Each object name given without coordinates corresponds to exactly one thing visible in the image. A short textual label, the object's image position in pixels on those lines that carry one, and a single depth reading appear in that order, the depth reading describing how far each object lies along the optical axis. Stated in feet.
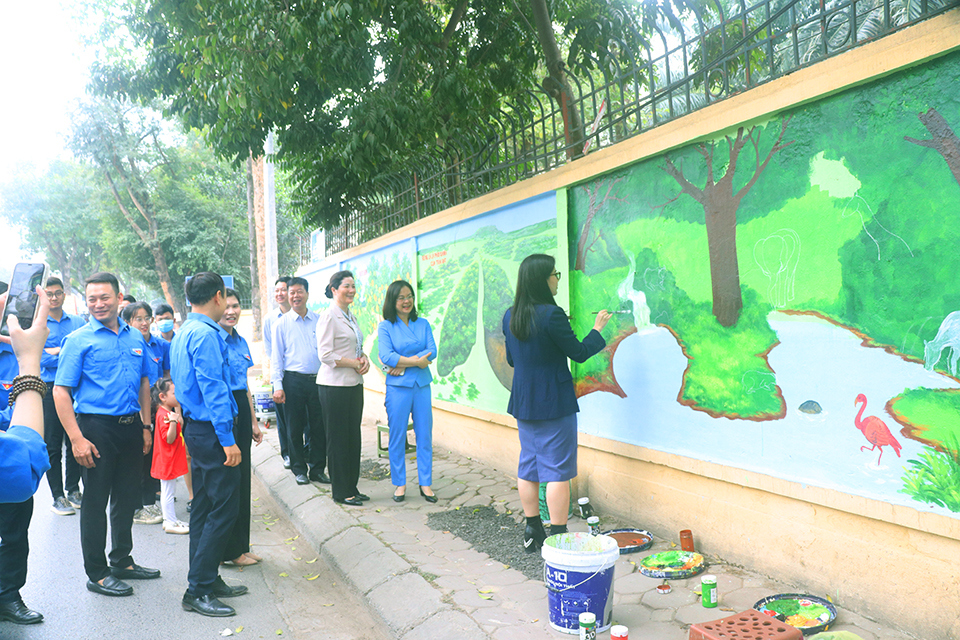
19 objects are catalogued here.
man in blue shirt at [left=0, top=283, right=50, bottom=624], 7.17
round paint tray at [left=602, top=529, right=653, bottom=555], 13.87
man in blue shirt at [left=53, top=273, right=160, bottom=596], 13.57
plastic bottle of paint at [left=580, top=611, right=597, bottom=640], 9.05
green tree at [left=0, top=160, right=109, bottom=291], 122.62
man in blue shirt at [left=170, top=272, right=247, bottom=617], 12.55
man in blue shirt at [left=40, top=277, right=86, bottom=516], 19.44
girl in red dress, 17.38
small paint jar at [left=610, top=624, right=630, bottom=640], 8.59
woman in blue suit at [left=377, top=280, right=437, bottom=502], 18.37
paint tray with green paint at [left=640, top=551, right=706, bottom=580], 12.34
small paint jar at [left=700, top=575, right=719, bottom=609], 10.96
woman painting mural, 13.20
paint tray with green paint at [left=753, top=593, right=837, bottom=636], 10.09
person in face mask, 23.30
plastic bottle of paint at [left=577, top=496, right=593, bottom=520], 14.87
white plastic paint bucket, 10.11
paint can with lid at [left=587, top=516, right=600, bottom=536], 12.25
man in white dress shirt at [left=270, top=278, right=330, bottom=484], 21.62
